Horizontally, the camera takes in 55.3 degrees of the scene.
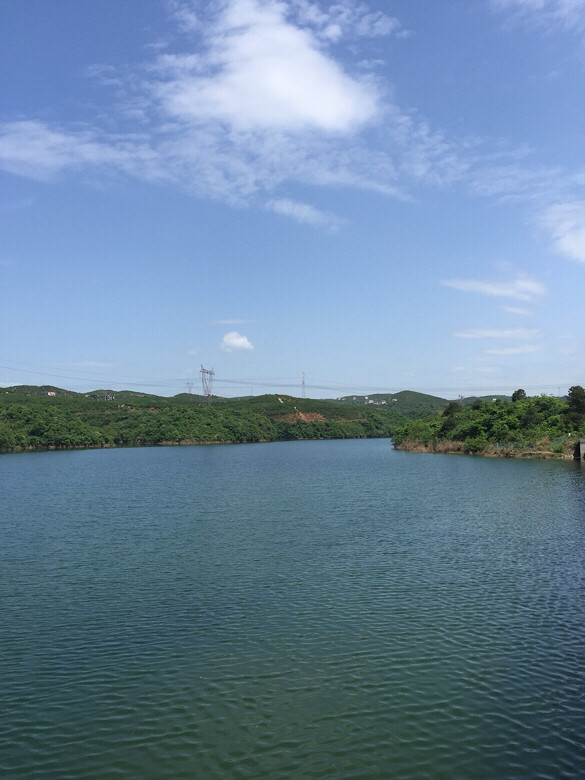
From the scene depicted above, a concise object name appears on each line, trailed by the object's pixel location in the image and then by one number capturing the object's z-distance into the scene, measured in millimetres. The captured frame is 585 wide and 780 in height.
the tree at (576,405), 79188
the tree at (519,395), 102438
